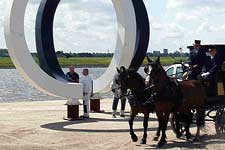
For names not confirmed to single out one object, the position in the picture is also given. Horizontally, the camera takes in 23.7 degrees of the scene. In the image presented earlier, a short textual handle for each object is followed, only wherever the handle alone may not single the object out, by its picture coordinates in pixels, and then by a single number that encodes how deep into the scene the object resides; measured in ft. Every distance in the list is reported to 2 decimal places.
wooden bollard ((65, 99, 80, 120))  59.00
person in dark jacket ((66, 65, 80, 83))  64.59
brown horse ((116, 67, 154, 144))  42.06
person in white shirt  60.54
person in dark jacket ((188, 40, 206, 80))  45.91
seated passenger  45.50
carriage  45.75
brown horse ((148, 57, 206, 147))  40.14
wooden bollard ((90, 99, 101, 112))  68.85
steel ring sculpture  56.49
